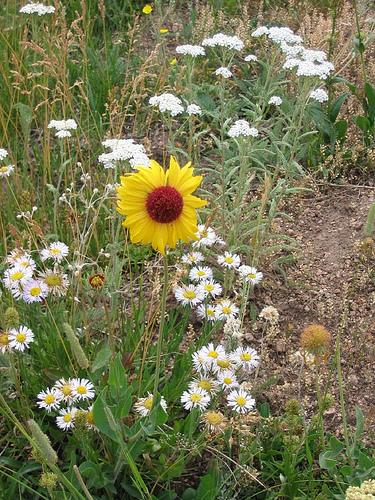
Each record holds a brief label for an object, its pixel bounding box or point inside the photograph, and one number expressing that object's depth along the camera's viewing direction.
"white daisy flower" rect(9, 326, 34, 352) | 0.65
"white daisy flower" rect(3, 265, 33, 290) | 0.69
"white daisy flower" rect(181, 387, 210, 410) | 0.63
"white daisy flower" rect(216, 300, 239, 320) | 0.72
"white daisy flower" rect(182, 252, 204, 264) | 0.76
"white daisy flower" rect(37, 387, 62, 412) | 0.65
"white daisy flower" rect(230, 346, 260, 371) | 0.66
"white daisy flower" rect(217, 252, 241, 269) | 0.82
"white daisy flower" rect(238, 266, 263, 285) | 0.74
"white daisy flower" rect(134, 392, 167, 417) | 0.62
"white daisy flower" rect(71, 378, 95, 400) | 0.64
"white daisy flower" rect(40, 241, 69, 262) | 0.74
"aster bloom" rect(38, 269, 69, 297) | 0.70
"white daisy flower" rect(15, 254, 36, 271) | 0.70
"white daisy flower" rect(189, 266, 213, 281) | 0.78
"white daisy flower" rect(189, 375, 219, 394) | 0.65
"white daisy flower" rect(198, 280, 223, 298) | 0.75
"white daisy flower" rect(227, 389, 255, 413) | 0.66
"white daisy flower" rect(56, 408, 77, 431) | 0.63
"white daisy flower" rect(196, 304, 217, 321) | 0.74
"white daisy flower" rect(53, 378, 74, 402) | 0.64
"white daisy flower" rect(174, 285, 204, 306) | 0.75
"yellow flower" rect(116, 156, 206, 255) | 0.53
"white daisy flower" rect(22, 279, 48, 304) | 0.69
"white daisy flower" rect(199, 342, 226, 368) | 0.65
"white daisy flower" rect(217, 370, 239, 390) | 0.64
